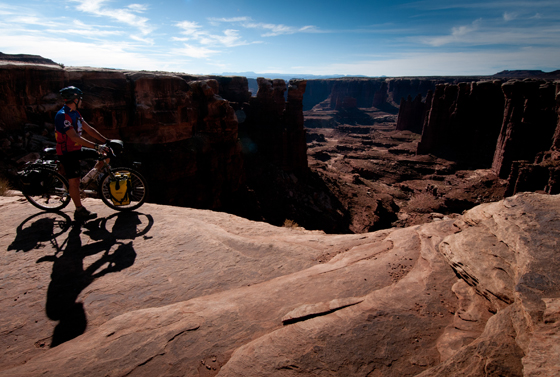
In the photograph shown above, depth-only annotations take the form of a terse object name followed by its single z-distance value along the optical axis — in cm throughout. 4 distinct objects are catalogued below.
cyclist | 512
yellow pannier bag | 567
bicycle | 558
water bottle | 634
